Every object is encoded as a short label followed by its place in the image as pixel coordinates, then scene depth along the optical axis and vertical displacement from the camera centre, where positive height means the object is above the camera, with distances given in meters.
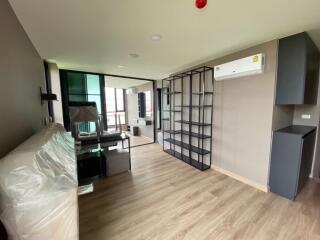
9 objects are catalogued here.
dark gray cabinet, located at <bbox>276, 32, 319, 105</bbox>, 1.95 +0.51
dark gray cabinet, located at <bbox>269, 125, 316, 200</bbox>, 2.03 -0.81
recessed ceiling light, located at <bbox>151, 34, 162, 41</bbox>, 1.92 +0.93
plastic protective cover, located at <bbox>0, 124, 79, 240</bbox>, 0.66 -0.44
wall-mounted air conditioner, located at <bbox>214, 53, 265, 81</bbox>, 2.14 +0.61
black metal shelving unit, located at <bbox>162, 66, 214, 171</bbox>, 3.18 -0.26
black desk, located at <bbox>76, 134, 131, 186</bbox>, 2.77 -1.08
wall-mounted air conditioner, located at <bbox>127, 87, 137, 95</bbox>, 6.81 +0.79
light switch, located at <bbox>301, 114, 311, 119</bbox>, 2.67 -0.21
